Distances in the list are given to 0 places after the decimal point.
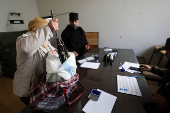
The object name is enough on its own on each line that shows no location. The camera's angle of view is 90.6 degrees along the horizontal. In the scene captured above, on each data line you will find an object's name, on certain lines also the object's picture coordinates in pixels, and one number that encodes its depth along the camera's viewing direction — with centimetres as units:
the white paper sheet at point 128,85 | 78
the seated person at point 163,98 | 65
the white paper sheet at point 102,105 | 63
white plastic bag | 60
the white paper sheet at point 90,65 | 126
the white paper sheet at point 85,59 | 146
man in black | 199
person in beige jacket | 66
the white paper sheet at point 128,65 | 114
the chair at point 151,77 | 159
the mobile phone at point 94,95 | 72
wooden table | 64
